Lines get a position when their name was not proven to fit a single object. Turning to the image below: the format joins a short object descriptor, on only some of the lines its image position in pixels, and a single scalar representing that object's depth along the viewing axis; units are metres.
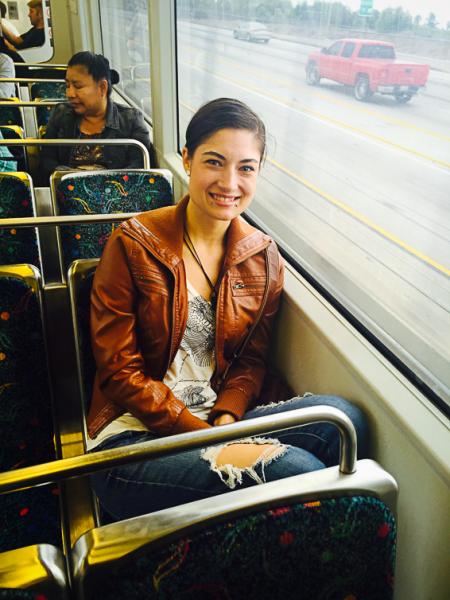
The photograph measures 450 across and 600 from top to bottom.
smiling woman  0.98
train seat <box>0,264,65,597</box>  1.03
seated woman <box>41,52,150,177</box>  2.47
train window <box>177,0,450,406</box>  1.09
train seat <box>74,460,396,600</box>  0.57
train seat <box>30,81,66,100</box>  4.06
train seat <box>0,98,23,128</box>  3.28
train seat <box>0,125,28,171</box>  2.50
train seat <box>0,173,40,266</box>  1.63
